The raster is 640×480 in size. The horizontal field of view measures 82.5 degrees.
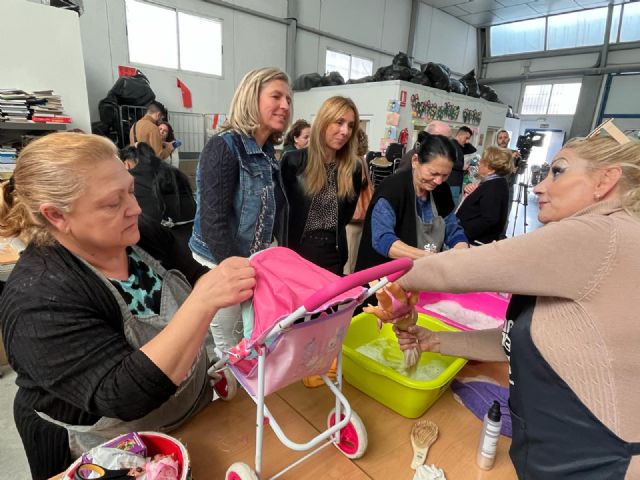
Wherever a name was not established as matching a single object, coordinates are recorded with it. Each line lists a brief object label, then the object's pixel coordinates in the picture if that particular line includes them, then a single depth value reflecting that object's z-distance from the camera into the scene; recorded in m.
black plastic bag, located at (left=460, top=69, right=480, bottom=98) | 8.58
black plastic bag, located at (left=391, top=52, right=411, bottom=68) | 7.00
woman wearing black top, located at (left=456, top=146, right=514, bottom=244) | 3.14
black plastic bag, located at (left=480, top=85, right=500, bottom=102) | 9.20
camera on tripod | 6.07
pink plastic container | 1.72
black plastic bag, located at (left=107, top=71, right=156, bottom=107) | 5.39
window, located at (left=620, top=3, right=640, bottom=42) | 9.52
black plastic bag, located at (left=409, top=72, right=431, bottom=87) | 7.08
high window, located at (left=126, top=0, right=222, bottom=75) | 5.94
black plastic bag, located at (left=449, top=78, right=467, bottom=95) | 7.77
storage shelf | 3.40
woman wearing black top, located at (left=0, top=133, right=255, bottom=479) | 0.76
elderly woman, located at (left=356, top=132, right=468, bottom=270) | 1.92
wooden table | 0.93
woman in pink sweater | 0.75
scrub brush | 0.96
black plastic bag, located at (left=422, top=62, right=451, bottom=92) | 7.31
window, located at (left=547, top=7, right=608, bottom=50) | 10.13
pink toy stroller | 0.77
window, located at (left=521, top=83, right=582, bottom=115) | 11.01
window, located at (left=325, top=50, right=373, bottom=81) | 8.93
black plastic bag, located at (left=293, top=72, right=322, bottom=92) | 7.85
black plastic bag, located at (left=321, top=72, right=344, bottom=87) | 7.75
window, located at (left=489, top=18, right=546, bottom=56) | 11.18
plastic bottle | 0.94
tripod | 5.93
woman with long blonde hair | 2.23
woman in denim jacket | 1.76
